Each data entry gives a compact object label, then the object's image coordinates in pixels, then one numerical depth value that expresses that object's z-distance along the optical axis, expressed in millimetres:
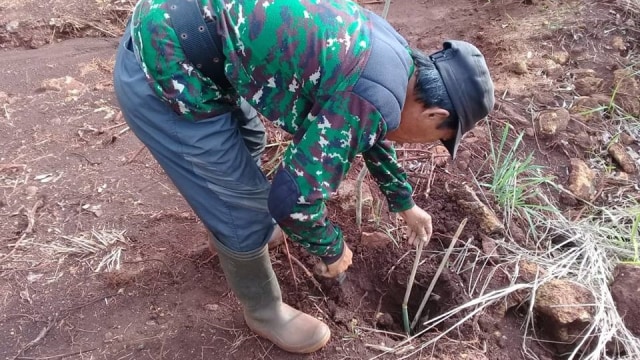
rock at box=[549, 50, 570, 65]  3355
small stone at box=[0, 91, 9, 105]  3150
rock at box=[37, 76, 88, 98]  3223
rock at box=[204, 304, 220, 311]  2113
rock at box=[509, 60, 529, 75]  3273
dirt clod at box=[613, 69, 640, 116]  3034
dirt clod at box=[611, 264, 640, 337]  2021
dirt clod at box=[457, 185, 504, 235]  2346
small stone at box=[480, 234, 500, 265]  2225
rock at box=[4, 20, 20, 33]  3682
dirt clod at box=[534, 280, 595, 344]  2027
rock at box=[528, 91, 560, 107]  3057
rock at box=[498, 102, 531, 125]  2924
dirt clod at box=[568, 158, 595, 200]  2594
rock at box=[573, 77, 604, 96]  3139
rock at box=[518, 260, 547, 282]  2143
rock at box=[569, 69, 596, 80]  3236
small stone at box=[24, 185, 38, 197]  2572
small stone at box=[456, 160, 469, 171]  2629
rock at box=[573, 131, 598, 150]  2830
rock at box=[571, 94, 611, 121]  2963
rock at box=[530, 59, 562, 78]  3266
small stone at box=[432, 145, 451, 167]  2633
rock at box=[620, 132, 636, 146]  2924
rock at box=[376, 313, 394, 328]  2154
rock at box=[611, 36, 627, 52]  3473
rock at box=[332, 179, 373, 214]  2461
